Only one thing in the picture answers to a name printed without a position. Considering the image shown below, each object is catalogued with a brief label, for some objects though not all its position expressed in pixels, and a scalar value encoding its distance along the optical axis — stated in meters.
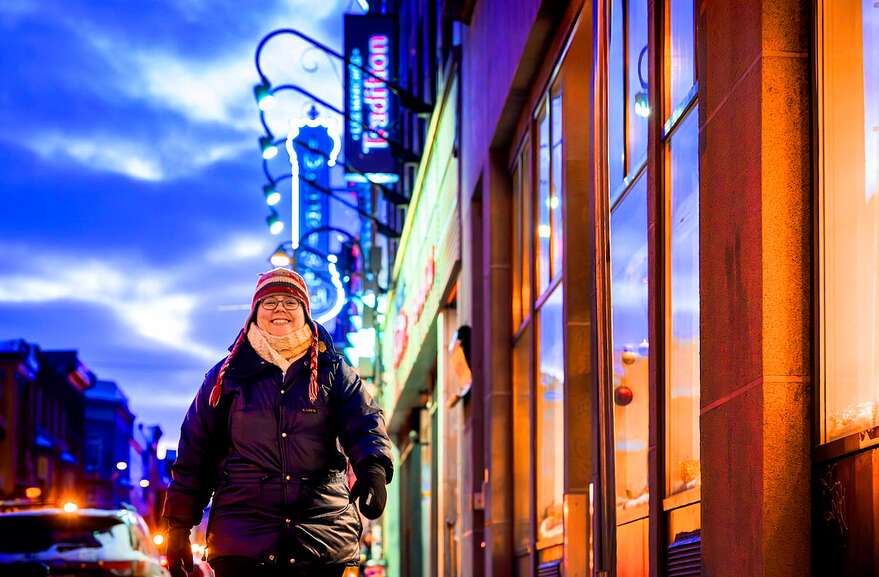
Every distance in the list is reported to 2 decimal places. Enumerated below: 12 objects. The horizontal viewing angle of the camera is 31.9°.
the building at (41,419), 73.06
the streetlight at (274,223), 31.08
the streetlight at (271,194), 28.30
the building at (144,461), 125.06
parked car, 10.58
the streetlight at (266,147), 24.48
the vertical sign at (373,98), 29.27
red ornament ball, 8.74
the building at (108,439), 109.81
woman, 6.30
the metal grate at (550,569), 11.38
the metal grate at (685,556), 6.66
